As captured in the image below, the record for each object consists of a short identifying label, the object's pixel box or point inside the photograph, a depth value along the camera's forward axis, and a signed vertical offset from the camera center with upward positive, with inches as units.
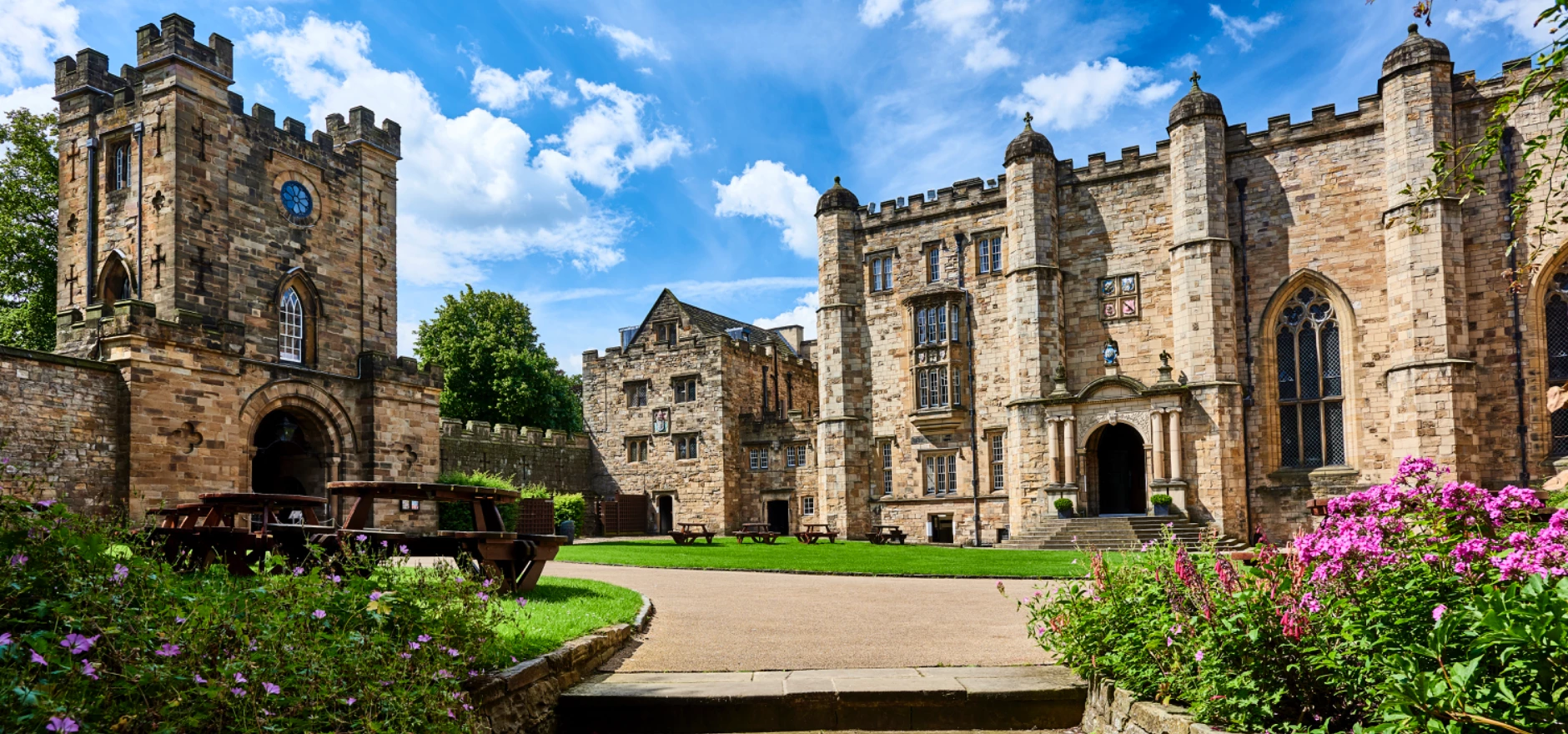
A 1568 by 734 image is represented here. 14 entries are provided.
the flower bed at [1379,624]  142.1 -37.6
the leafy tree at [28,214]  1197.7 +294.0
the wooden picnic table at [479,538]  397.1 -39.5
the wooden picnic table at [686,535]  1133.7 -115.1
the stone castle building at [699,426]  1560.0 +20.5
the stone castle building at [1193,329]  987.3 +118.8
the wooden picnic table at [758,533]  1198.2 -119.9
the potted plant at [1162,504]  1074.1 -82.0
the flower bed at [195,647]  148.8 -35.2
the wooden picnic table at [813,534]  1176.8 -122.6
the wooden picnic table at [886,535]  1224.2 -128.4
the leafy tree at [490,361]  1752.0 +147.4
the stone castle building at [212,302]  768.9 +142.7
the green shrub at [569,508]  1251.2 -87.3
